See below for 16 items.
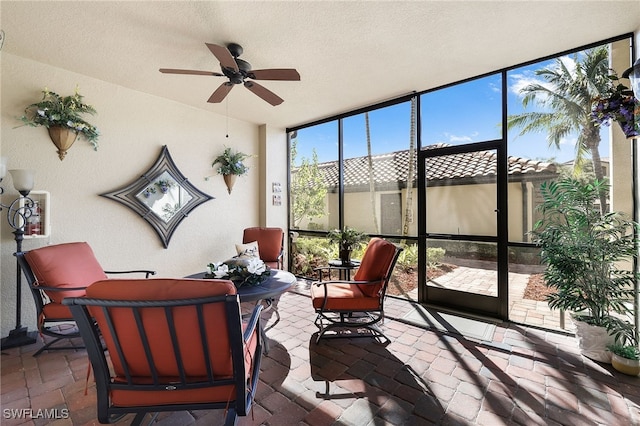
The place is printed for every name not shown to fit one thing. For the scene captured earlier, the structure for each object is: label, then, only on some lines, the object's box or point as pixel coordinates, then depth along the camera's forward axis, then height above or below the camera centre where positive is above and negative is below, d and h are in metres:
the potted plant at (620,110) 2.15 +0.79
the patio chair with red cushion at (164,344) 1.26 -0.65
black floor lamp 2.77 -0.07
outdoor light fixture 1.89 +0.92
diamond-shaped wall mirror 3.82 +0.24
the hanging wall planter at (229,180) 4.82 +0.55
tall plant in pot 2.41 -0.50
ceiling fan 2.39 +1.33
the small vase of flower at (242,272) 2.69 -0.61
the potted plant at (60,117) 3.04 +1.09
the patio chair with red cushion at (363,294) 2.78 -0.90
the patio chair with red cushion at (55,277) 2.47 -0.61
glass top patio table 2.40 -0.74
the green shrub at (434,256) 3.85 -0.69
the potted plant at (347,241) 3.82 -0.44
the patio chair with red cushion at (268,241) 4.59 -0.53
